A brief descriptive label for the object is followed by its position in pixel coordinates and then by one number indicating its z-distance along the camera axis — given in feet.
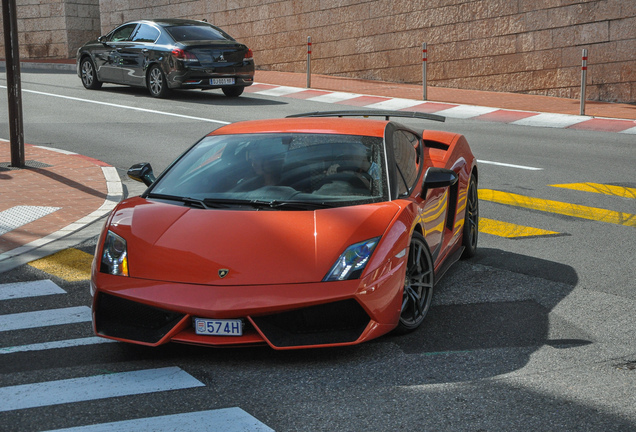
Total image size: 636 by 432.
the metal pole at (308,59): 66.59
